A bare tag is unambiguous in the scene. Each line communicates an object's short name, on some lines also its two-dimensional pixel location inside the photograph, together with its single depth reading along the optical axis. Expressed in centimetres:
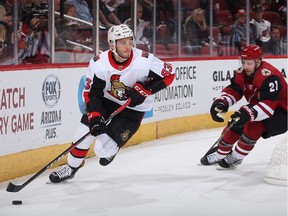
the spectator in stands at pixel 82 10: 999
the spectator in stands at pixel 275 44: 1438
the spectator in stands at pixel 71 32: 976
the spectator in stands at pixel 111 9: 1064
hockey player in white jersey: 742
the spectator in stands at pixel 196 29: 1296
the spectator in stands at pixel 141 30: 1159
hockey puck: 684
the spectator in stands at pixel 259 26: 1432
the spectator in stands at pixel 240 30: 1399
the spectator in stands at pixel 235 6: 1397
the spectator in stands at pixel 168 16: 1222
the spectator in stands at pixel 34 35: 888
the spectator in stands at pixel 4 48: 849
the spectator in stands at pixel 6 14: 851
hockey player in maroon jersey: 813
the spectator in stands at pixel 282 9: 1469
